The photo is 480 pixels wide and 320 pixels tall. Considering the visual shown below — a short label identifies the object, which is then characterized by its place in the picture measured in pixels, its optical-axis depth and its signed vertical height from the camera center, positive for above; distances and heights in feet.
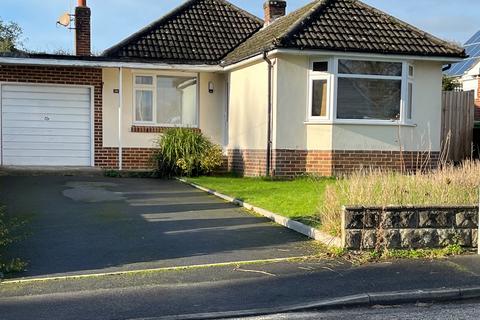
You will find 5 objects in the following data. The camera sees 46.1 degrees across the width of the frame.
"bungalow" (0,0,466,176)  47.39 +4.32
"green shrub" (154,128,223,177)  51.83 -1.72
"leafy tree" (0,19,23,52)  137.39 +25.26
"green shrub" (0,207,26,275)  21.59 -4.78
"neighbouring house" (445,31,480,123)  75.61 +9.67
